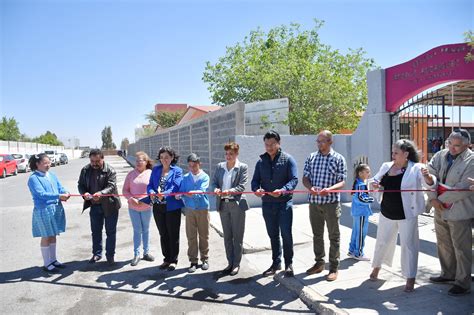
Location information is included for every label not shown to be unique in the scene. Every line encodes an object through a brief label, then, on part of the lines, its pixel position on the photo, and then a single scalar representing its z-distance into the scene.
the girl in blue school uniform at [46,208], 5.30
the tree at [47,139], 96.88
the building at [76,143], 100.72
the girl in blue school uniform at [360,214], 5.45
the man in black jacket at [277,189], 4.88
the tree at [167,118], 53.59
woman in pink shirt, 5.73
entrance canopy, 6.84
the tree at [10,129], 65.84
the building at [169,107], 69.25
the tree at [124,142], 100.88
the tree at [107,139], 140.27
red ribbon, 4.17
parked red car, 24.50
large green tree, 15.85
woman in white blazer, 4.19
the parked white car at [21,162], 28.68
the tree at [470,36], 5.20
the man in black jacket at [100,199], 5.68
